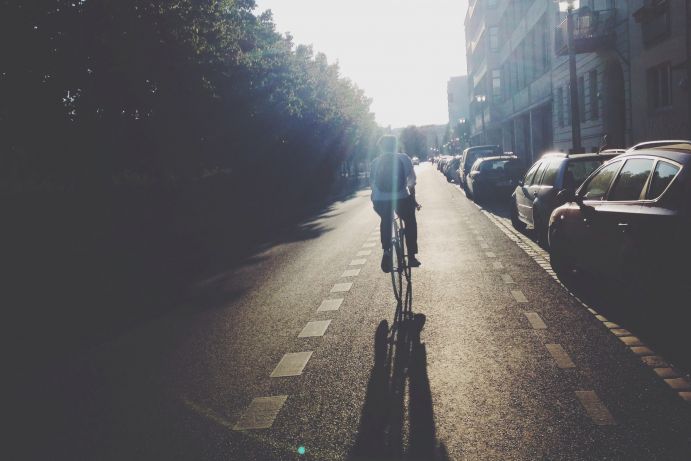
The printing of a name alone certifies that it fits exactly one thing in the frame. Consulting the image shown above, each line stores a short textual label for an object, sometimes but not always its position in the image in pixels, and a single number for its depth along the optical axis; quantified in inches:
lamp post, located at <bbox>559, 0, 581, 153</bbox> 918.4
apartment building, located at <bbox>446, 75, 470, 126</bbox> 7209.6
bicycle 323.1
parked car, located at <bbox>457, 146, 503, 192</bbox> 1206.3
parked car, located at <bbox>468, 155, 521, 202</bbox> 885.8
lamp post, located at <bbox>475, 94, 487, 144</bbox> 2691.9
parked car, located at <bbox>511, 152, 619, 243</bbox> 438.3
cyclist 337.1
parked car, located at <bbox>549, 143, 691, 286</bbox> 206.1
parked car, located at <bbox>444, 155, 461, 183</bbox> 1651.6
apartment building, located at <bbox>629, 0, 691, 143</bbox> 813.2
